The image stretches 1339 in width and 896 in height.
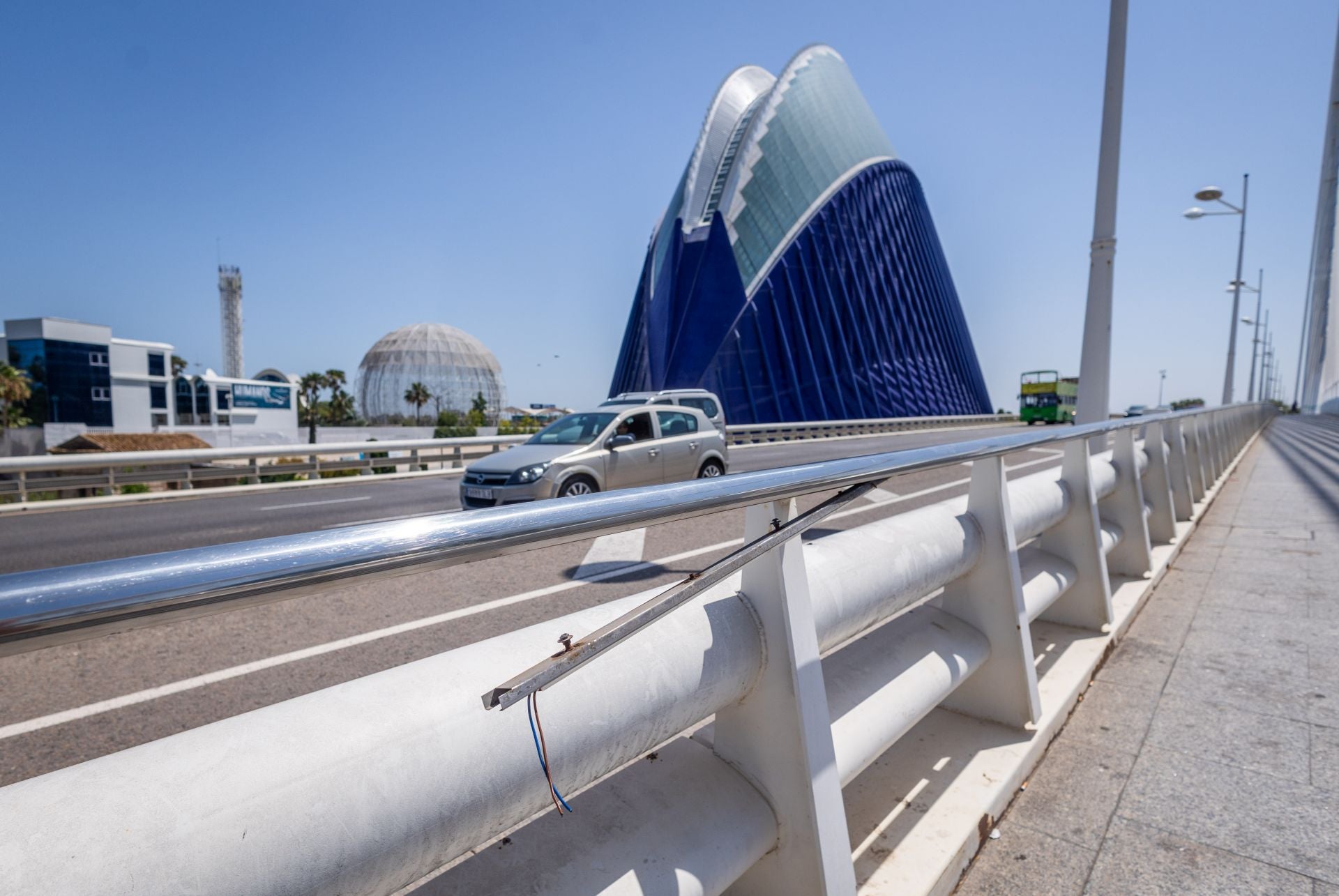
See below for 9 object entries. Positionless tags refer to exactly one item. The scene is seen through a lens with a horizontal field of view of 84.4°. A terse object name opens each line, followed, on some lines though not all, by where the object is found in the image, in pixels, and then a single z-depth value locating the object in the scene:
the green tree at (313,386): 72.07
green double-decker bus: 46.34
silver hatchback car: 10.31
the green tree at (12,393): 51.19
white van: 18.64
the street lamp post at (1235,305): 19.91
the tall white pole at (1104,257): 8.57
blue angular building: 41.03
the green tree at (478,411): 73.72
